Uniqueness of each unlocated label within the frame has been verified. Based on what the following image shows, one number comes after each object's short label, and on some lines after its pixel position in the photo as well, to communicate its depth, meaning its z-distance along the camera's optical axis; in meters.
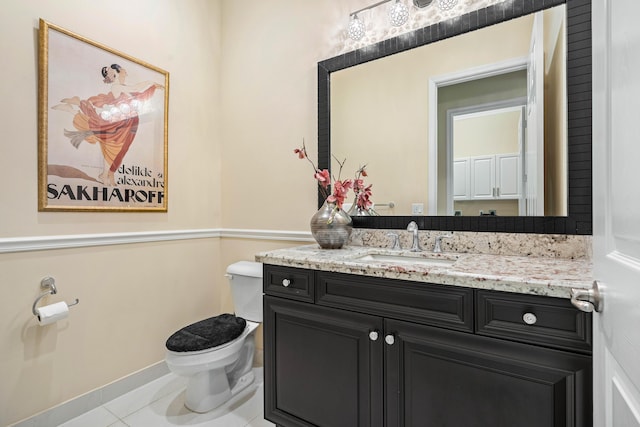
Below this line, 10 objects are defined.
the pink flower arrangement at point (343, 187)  1.64
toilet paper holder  1.55
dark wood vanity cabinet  0.87
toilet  1.60
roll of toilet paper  1.46
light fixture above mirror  1.65
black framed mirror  1.21
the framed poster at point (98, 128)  1.57
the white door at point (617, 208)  0.47
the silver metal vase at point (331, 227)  1.61
